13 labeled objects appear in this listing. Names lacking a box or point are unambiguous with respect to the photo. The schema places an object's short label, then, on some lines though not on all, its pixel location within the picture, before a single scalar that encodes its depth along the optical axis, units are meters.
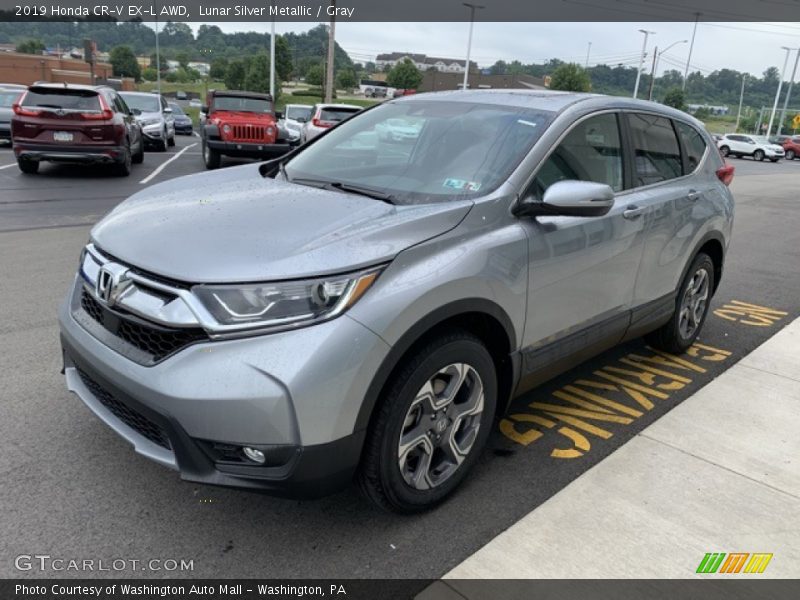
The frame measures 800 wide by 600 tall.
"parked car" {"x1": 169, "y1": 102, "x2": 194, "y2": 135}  29.20
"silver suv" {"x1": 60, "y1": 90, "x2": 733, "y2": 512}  2.26
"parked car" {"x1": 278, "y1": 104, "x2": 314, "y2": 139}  23.37
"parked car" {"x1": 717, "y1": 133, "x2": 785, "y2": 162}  39.25
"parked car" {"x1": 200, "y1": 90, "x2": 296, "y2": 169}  14.45
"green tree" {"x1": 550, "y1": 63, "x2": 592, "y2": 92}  66.06
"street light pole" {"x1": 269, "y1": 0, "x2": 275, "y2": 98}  34.88
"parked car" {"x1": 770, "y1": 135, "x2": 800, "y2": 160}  44.50
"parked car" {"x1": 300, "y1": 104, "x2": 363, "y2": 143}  16.22
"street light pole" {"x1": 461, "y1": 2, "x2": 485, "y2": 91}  49.12
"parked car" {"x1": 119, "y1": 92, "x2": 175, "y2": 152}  18.11
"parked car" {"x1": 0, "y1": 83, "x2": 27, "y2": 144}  17.11
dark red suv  11.45
